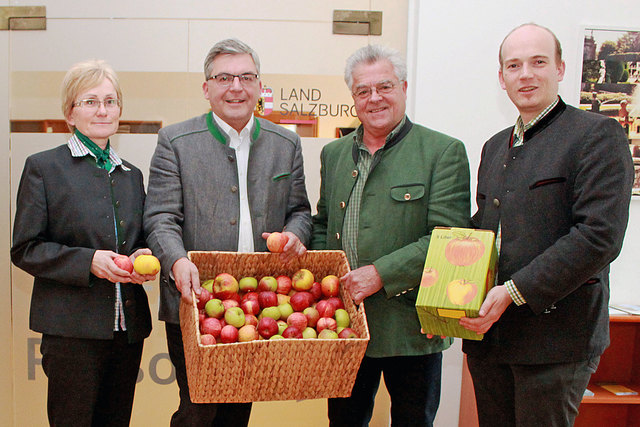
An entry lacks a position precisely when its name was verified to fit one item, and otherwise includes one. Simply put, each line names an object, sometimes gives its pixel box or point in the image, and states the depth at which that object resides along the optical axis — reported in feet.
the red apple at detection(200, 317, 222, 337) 5.16
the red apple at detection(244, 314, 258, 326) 5.39
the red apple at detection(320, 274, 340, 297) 5.86
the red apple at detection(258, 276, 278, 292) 5.83
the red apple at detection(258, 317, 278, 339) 5.27
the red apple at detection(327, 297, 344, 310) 5.70
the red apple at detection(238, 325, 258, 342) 5.18
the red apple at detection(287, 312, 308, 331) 5.41
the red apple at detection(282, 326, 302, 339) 5.18
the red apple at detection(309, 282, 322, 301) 5.89
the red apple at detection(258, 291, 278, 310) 5.67
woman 5.82
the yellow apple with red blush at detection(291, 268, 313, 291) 5.89
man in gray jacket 6.11
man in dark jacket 4.69
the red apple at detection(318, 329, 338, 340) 5.23
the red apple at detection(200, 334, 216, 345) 4.95
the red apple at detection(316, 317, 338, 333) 5.41
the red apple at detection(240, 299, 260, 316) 5.54
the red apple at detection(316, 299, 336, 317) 5.61
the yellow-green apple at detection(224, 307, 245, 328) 5.28
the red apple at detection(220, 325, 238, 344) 5.11
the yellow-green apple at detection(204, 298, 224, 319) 5.34
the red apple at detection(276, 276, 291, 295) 5.92
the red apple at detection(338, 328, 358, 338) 5.27
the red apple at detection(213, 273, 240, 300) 5.64
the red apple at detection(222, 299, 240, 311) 5.52
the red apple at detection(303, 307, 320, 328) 5.55
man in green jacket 5.85
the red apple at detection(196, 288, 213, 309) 5.45
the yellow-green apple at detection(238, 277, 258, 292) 5.86
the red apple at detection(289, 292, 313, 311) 5.68
